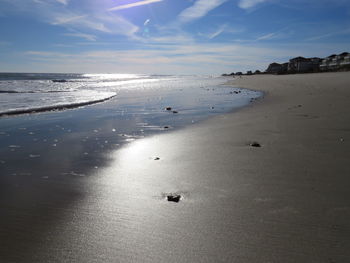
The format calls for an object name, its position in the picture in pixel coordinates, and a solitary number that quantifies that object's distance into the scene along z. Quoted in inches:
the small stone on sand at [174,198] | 109.6
